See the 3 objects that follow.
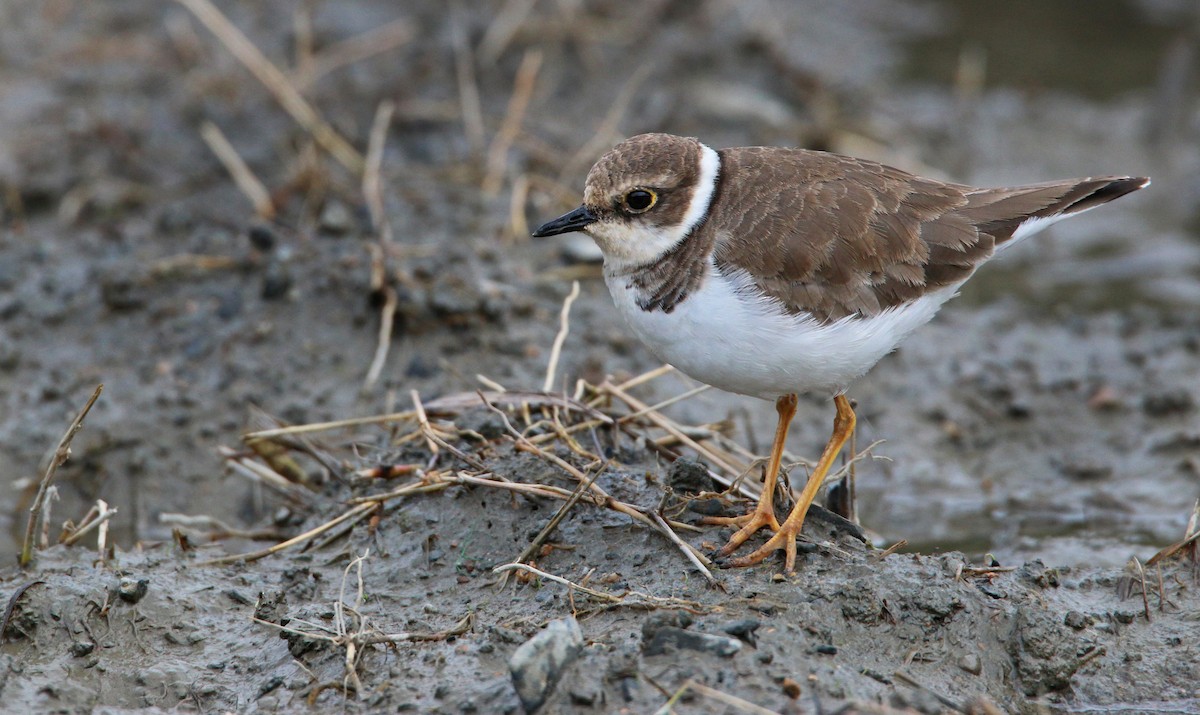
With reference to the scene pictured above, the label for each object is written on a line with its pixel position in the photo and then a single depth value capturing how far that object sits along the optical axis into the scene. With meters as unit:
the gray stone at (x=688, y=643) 8.44
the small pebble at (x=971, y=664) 9.11
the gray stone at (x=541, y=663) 8.13
